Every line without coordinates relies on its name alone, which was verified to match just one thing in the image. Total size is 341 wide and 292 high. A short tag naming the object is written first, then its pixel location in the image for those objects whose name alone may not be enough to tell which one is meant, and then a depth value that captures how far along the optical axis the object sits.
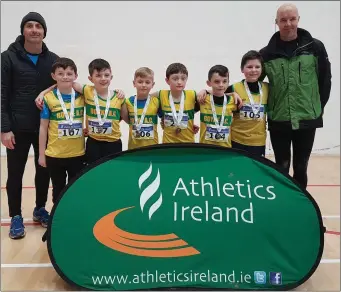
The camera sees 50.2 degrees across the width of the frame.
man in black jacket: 2.23
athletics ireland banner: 1.77
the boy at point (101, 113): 2.12
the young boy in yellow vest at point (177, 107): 2.16
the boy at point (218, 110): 2.16
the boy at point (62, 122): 2.11
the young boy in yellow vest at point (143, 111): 2.15
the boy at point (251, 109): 2.19
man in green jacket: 2.20
